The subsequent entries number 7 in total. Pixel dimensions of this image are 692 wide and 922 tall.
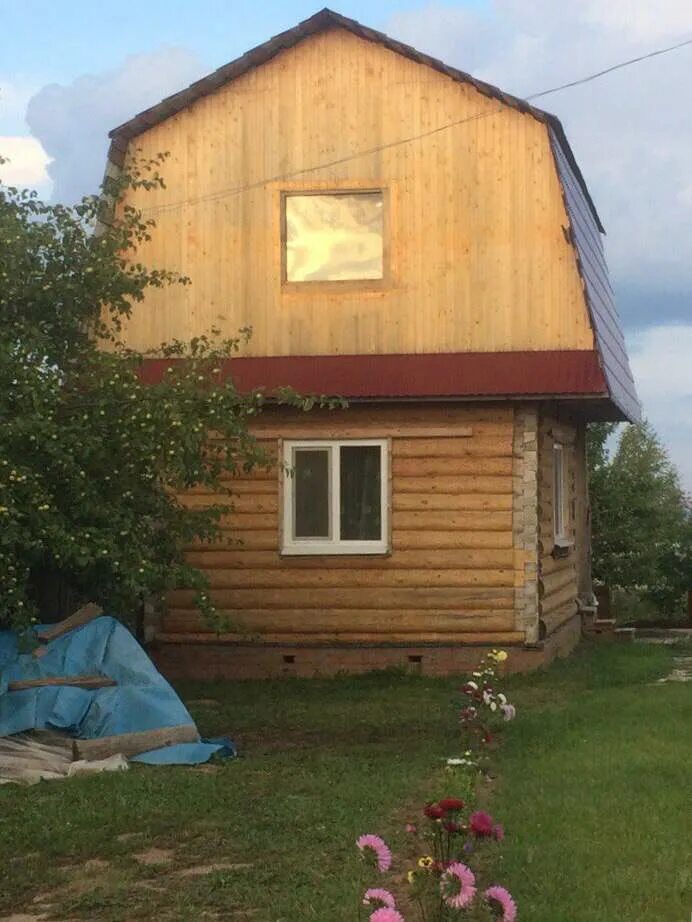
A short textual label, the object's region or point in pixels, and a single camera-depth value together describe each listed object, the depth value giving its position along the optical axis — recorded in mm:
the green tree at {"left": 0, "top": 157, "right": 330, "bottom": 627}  10094
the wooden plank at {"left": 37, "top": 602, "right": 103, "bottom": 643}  11078
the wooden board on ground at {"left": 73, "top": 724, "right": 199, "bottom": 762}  10289
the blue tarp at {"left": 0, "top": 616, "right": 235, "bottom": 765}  10469
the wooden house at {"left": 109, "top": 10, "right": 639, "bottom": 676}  15109
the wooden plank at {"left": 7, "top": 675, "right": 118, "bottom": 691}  10672
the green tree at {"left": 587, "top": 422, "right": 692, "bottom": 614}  27203
